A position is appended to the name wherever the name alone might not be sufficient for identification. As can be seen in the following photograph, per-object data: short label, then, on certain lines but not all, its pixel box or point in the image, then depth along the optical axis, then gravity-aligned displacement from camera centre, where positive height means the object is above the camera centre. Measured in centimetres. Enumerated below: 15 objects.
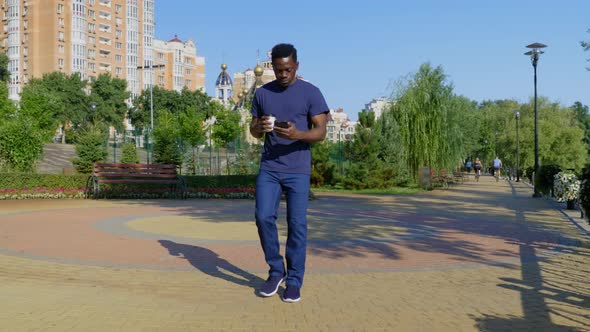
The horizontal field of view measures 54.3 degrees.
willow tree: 2555 +179
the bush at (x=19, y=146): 1994 +58
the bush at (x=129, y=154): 2517 +40
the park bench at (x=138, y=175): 1730 -37
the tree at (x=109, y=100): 7450 +840
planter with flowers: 1322 -54
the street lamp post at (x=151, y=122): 2539 +529
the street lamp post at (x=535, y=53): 2230 +434
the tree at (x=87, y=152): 2225 +42
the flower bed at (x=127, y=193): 1692 -91
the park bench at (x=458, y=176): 3065 -63
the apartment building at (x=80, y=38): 8644 +2000
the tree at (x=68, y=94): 7012 +865
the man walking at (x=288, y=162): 471 +1
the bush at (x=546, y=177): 1728 -40
